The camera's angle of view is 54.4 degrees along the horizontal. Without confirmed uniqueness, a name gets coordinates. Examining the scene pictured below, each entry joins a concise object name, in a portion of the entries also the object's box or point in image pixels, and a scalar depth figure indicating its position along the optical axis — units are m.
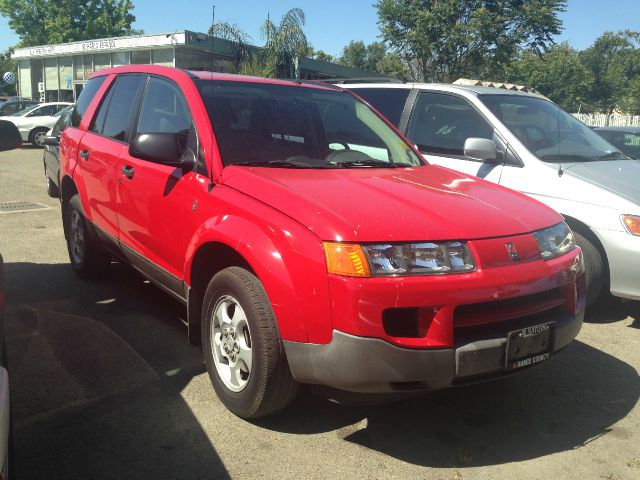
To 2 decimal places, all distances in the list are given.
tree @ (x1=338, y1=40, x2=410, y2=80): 72.04
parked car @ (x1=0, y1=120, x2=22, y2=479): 1.86
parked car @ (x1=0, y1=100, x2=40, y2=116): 20.71
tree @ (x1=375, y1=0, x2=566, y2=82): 21.91
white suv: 4.59
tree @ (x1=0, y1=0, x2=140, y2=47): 44.66
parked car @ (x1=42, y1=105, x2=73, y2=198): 7.24
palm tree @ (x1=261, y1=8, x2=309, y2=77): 18.08
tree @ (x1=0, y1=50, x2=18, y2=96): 61.56
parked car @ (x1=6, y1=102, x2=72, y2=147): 19.20
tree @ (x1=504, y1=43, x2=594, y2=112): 42.97
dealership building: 24.19
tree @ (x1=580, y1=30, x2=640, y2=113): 48.16
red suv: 2.58
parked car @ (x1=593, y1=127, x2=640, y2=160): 8.31
